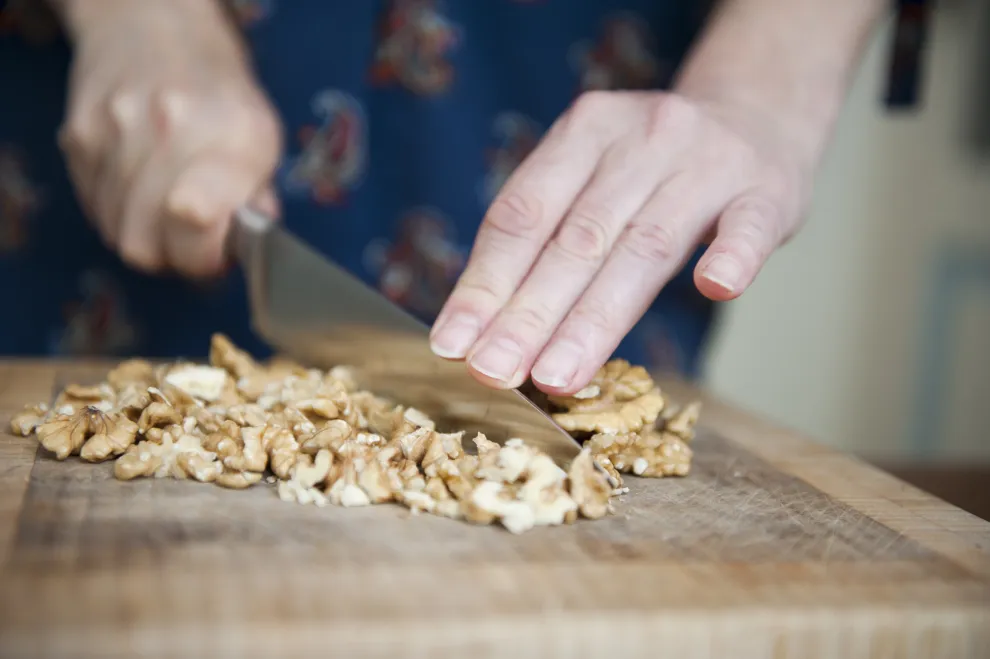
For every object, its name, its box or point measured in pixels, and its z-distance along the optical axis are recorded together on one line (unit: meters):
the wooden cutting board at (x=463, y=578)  0.29
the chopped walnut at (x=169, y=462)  0.36
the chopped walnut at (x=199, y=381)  0.42
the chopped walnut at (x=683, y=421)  0.42
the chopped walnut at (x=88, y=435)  0.37
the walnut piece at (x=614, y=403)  0.40
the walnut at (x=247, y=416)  0.39
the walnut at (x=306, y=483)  0.36
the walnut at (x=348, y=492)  0.35
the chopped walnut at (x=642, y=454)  0.39
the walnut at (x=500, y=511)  0.34
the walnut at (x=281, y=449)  0.37
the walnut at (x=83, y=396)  0.42
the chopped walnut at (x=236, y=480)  0.36
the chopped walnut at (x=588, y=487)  0.35
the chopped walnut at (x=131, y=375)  0.44
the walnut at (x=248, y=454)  0.37
